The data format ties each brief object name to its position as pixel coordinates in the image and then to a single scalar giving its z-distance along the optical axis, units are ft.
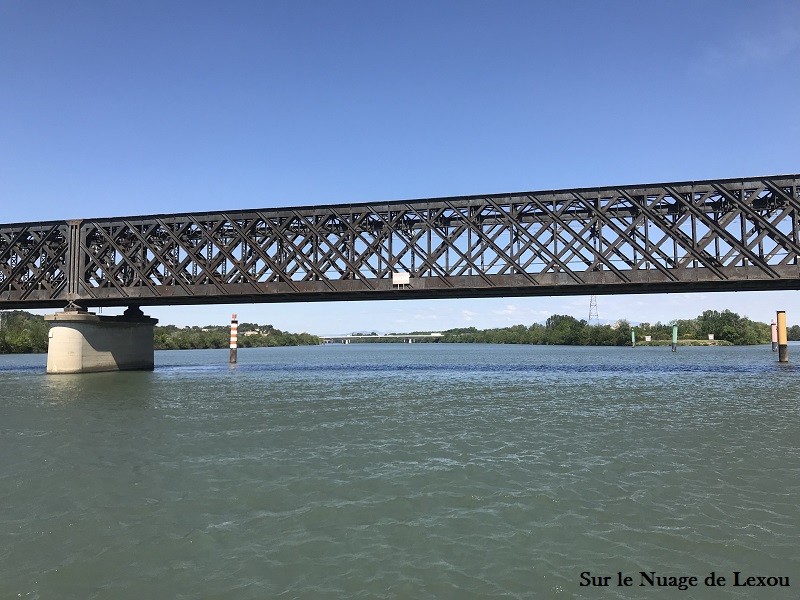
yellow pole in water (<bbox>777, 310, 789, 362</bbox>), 217.15
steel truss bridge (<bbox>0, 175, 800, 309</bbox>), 152.56
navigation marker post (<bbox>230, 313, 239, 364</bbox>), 253.36
